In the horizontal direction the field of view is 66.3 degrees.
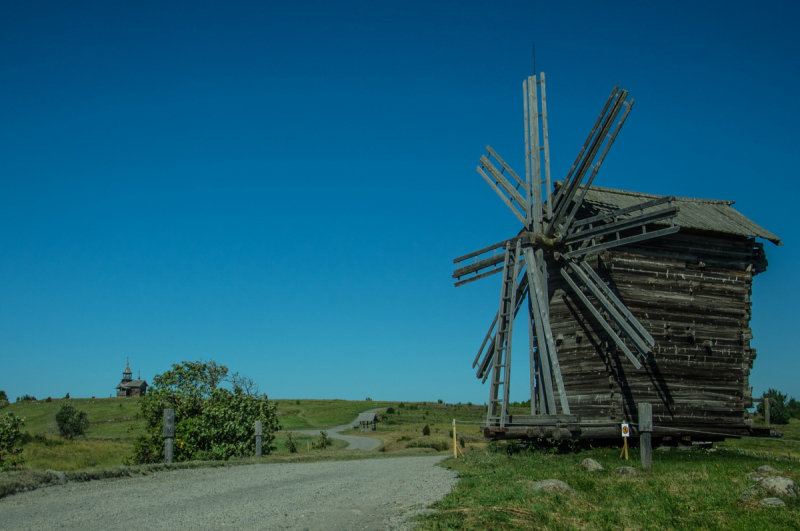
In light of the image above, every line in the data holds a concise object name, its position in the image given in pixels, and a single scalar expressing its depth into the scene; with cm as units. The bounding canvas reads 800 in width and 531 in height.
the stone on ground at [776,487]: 900
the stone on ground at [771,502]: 858
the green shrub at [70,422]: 4722
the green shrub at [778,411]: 4097
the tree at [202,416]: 2052
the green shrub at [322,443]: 3609
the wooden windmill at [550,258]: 1906
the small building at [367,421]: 5853
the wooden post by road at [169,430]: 1728
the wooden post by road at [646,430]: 1320
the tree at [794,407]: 5008
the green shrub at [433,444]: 2958
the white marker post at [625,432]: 1565
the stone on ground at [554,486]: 1015
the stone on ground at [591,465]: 1366
